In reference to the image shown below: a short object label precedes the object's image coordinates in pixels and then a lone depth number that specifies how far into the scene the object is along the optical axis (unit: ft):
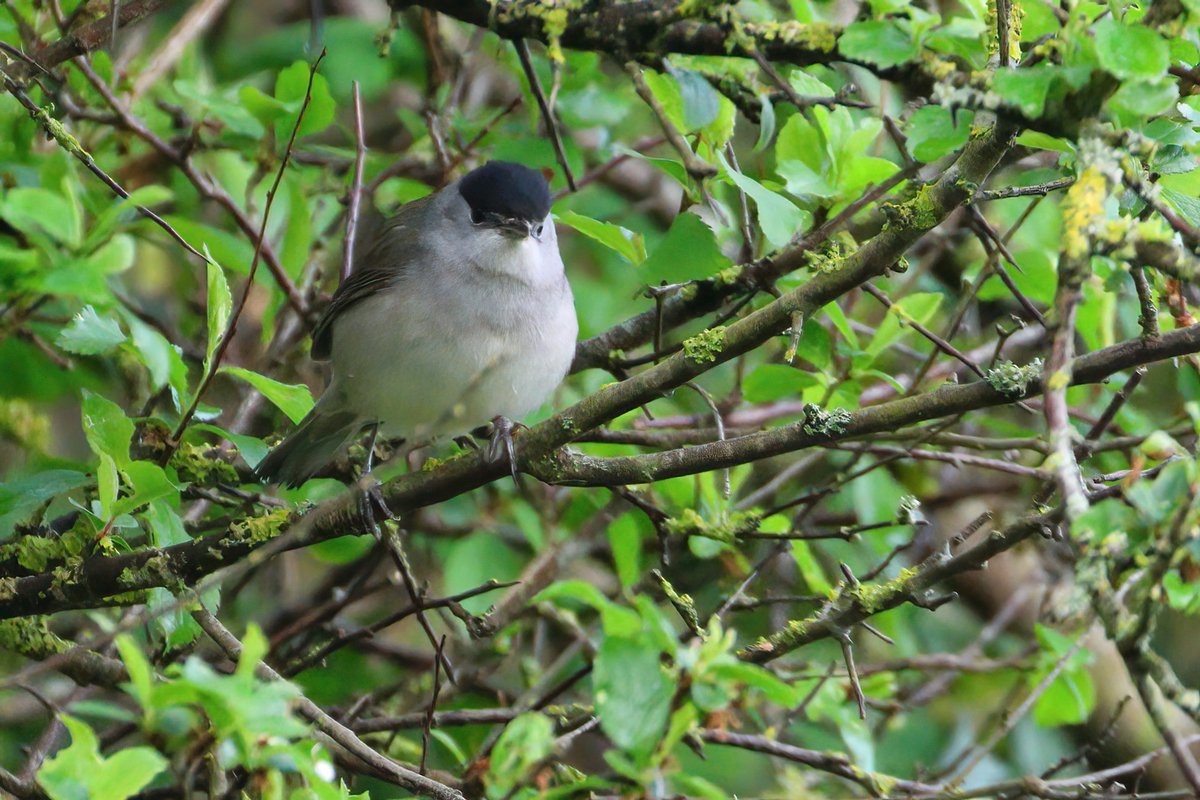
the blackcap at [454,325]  23.91
